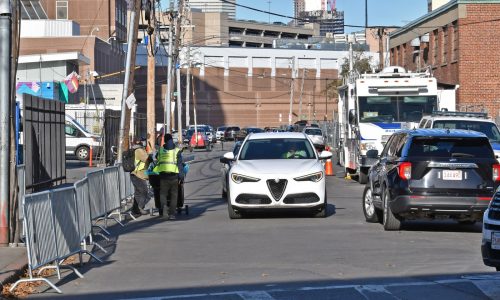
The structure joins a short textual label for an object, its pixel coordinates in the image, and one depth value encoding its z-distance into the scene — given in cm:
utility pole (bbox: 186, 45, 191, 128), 9064
